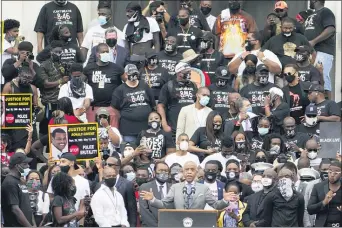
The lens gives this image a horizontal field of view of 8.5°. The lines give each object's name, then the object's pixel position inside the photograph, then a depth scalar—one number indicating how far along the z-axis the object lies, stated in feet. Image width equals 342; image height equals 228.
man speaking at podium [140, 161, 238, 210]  113.70
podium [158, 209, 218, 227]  111.24
